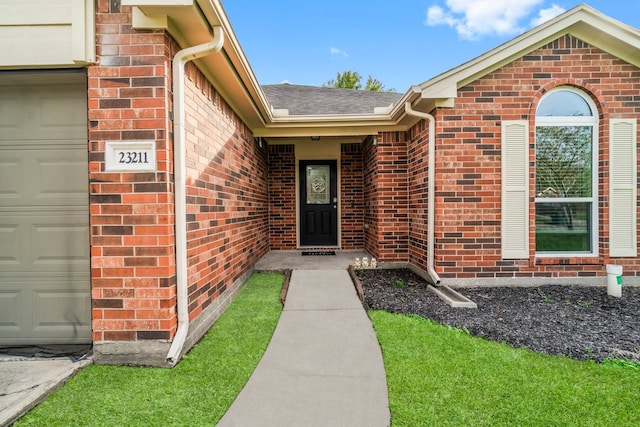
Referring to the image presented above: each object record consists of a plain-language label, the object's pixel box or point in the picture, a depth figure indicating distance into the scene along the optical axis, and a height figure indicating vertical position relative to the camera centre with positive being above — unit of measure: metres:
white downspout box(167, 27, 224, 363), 2.46 +0.21
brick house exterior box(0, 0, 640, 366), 2.35 +0.57
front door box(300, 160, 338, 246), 7.00 +0.09
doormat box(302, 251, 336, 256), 6.37 -0.93
